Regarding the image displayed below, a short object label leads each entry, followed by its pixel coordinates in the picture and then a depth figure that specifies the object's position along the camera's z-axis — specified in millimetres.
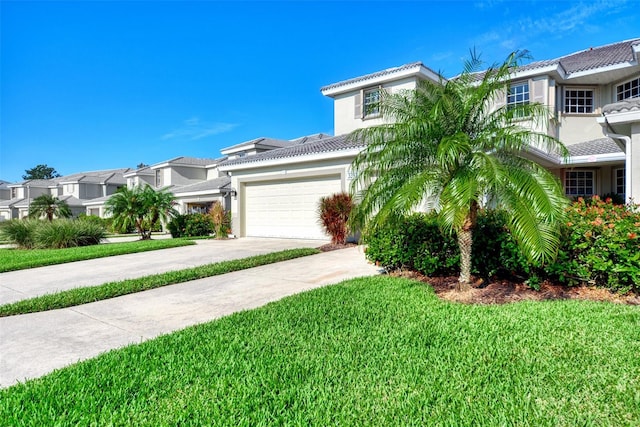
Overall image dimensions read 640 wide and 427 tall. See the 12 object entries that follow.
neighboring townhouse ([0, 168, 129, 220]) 42750
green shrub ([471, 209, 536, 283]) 6137
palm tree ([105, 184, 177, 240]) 18391
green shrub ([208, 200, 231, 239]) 16828
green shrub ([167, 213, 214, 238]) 19297
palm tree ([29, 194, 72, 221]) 26438
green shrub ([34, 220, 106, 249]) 15016
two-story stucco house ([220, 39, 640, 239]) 13539
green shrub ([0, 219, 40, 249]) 15633
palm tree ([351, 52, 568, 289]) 5016
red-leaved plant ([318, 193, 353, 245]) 12109
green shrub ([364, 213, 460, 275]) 6910
